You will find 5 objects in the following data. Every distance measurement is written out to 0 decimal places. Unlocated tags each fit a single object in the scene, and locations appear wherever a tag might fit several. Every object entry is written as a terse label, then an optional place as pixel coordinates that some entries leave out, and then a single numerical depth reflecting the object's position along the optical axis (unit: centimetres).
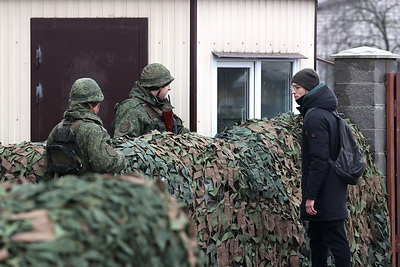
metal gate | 1614
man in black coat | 1187
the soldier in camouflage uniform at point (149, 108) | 1335
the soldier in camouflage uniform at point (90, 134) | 1036
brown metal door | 1549
